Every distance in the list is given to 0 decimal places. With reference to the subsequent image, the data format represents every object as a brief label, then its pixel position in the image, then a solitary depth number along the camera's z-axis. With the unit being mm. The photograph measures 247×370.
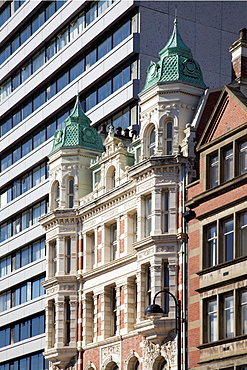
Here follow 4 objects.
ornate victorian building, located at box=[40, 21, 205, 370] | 53312
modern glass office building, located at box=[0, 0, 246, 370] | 72562
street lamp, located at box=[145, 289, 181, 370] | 46344
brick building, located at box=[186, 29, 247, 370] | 47500
